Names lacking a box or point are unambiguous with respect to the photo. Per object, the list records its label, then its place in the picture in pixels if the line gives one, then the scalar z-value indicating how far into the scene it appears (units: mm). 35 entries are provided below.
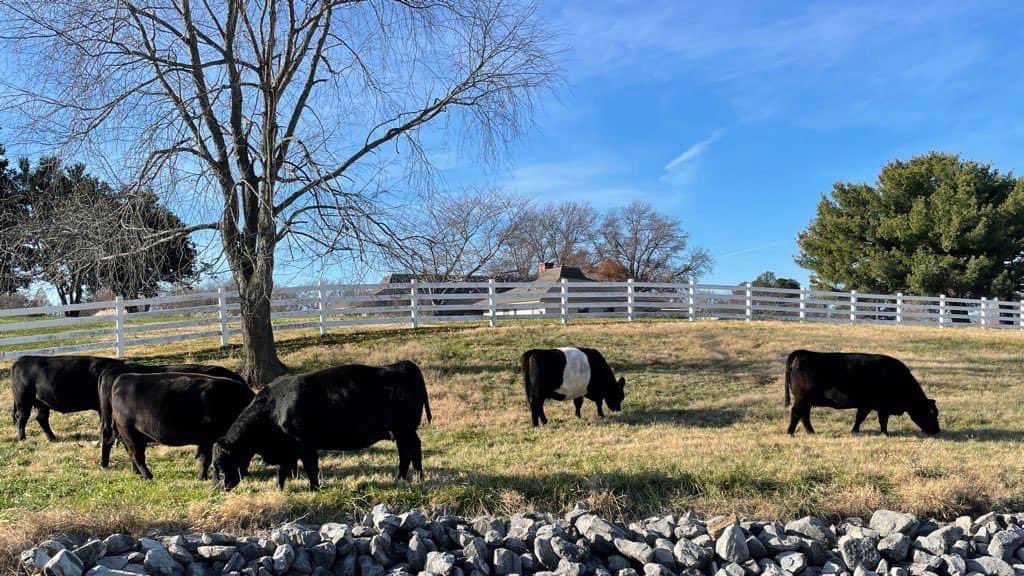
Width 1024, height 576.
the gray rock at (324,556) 4480
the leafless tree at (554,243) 46781
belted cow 9336
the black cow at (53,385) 8070
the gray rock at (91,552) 4180
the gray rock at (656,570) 4527
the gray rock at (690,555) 4664
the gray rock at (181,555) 4293
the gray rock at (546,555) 4590
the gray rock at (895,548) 4871
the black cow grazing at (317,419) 5695
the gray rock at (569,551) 4586
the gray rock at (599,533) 4770
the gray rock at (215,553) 4332
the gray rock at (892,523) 5070
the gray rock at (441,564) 4387
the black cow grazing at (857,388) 8469
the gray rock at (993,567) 4754
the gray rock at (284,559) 4336
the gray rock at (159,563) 4156
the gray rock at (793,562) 4637
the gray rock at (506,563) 4523
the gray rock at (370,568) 4455
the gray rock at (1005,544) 4883
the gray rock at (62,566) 3984
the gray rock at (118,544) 4332
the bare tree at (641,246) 51219
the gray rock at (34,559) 4066
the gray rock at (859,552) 4801
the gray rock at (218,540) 4489
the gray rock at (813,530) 5000
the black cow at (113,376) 6969
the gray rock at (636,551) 4656
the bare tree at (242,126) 9406
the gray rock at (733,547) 4715
